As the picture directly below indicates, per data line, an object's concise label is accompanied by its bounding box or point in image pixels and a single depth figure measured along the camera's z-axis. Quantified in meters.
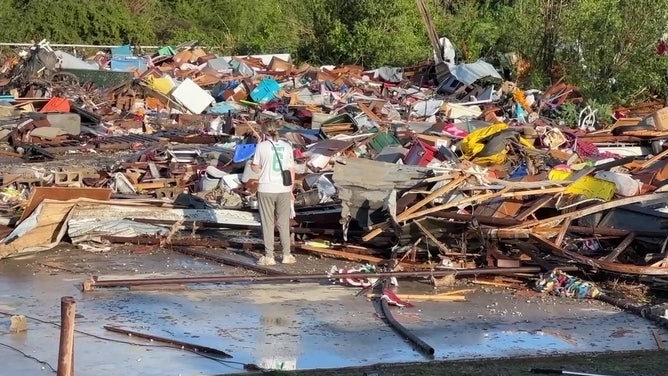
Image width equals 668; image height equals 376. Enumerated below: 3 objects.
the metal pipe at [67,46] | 36.19
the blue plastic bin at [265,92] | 27.38
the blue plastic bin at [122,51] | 35.72
